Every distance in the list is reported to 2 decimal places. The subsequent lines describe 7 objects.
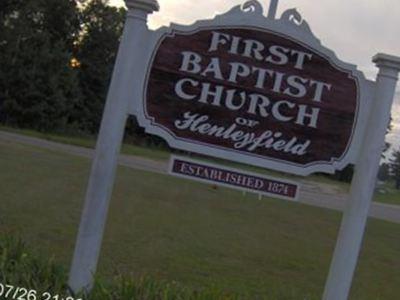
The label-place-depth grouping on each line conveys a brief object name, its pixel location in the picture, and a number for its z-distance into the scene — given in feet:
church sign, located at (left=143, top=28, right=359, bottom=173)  15.87
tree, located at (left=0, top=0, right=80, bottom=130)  154.81
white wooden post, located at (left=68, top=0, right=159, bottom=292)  15.60
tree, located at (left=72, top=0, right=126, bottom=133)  183.52
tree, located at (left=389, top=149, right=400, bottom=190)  338.85
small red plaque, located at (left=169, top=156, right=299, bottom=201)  15.88
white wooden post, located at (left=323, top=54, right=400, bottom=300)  16.12
